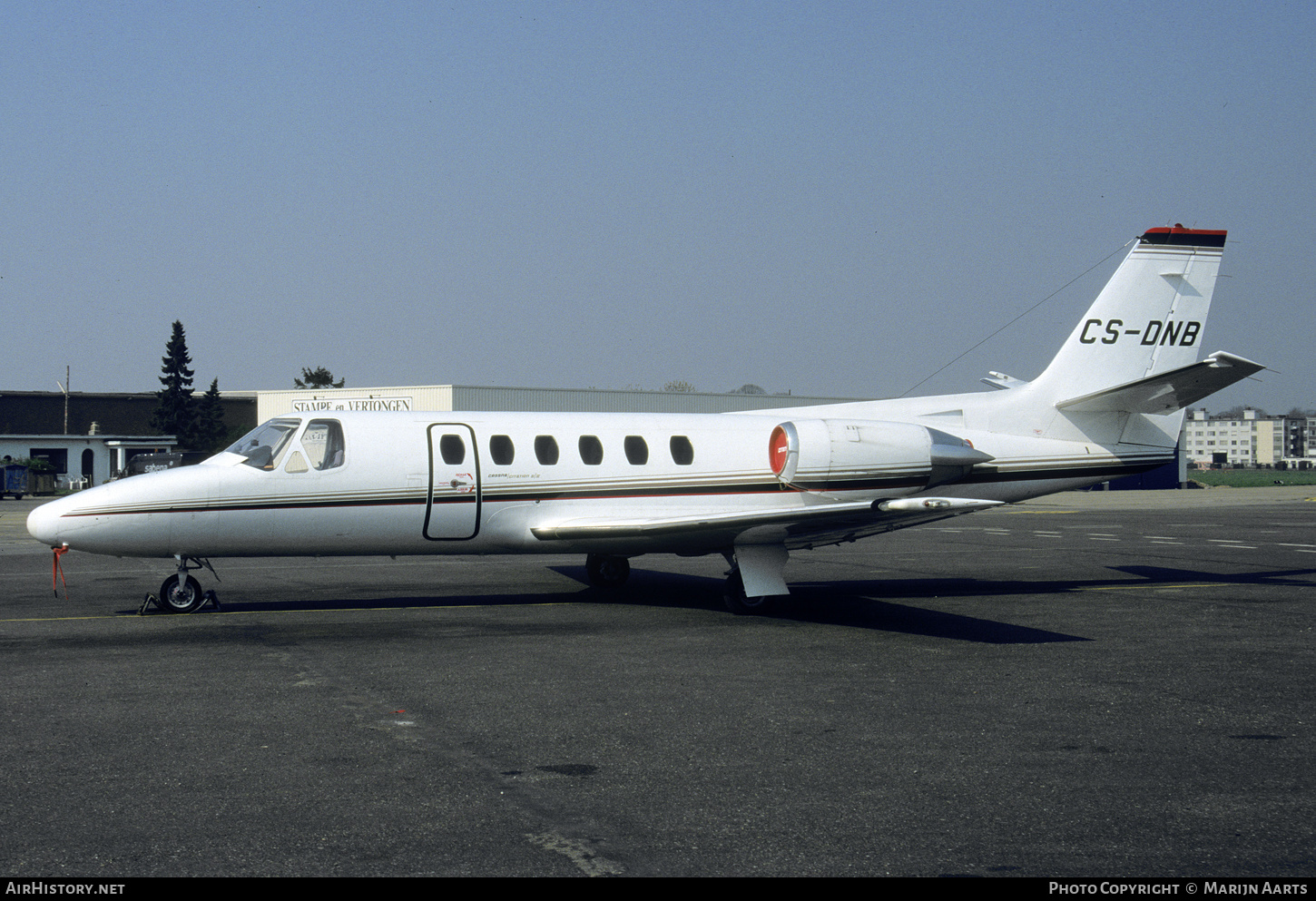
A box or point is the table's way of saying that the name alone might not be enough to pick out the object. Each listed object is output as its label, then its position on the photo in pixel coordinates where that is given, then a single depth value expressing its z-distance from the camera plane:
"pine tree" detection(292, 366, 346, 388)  96.06
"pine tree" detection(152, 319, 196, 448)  88.81
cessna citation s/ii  13.63
